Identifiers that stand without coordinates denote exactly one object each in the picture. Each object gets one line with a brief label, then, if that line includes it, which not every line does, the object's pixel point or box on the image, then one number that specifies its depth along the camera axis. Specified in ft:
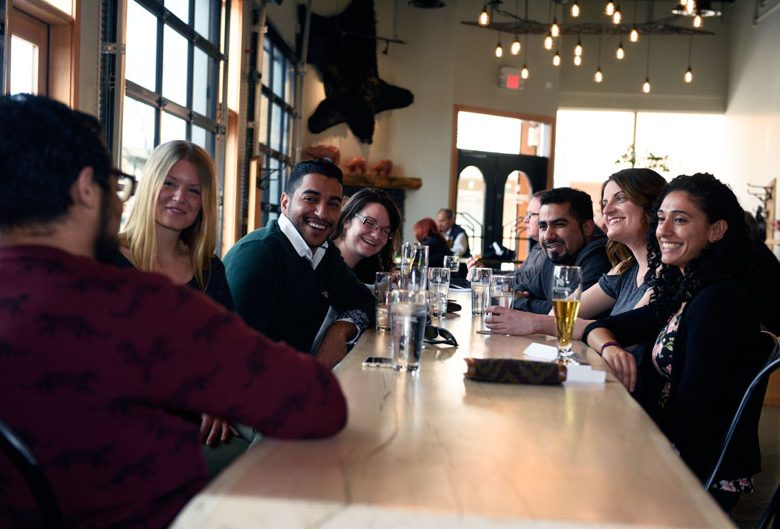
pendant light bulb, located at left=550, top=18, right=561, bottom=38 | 25.96
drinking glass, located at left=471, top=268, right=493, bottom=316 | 9.84
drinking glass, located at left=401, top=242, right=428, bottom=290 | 9.61
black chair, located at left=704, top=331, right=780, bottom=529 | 5.49
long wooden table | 2.84
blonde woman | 8.02
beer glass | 6.57
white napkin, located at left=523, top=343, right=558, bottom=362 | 6.57
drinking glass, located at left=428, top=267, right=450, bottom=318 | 9.71
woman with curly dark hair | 6.32
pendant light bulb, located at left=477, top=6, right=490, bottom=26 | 27.40
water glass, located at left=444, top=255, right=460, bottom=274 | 16.36
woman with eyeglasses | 12.87
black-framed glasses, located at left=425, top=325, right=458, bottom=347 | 7.04
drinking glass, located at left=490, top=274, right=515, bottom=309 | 8.15
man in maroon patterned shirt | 3.39
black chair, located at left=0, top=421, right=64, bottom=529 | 3.26
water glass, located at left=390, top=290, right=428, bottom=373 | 5.32
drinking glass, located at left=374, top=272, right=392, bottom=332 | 8.21
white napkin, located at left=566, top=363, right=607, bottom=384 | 5.28
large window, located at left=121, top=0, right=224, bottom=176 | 16.62
